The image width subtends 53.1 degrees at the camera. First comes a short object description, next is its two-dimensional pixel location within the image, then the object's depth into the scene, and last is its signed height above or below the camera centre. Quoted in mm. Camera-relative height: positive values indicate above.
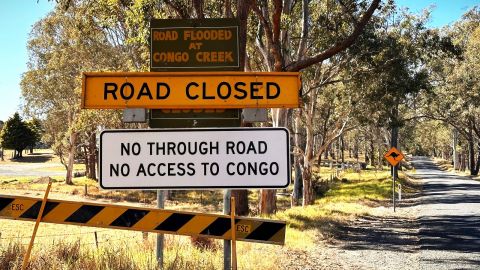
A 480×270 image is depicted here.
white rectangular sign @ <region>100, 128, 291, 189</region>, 4160 -47
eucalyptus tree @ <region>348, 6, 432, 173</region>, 20469 +3903
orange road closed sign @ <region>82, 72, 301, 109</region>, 4363 +578
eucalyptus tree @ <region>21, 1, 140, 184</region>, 32625 +6434
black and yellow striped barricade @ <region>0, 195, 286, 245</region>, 4133 -575
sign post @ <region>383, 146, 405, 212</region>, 21609 -207
